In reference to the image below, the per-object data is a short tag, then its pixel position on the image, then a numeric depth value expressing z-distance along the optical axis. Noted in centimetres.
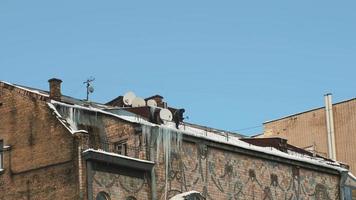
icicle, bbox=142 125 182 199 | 5546
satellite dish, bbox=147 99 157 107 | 6044
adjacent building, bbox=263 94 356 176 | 8400
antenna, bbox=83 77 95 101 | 6000
